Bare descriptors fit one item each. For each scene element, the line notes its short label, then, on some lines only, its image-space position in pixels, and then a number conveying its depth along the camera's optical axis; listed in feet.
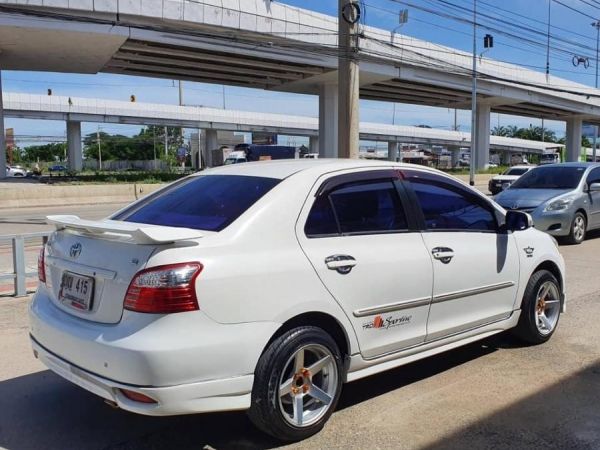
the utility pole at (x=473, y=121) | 126.11
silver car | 37.70
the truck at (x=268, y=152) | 155.02
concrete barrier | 75.97
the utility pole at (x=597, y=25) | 160.52
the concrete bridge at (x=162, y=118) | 191.62
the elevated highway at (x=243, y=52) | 89.40
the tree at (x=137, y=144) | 378.32
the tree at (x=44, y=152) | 436.35
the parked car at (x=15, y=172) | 191.21
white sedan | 10.41
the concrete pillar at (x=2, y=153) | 102.71
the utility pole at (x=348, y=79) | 50.26
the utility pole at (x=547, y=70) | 170.50
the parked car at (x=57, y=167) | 272.37
